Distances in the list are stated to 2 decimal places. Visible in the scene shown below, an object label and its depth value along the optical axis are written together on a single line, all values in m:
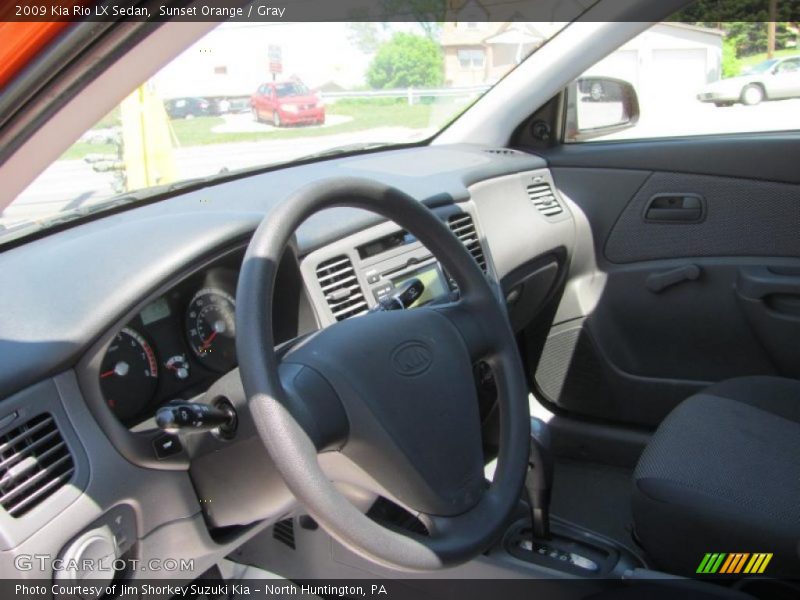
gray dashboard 1.30
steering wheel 1.14
